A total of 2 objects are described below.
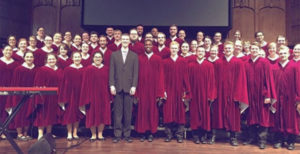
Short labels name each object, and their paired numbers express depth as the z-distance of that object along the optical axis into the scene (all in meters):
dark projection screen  6.23
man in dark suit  3.40
